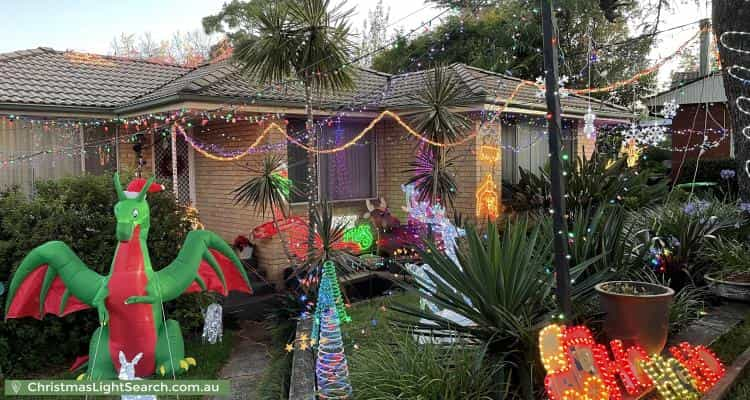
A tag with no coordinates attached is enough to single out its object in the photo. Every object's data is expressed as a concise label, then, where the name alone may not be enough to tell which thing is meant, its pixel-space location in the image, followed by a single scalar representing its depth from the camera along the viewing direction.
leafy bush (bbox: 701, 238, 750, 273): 6.45
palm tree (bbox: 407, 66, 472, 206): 8.42
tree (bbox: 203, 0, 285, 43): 26.54
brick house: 8.78
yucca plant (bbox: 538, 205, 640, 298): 5.30
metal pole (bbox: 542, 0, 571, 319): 3.72
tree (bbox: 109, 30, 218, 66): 32.78
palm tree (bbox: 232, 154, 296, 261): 7.26
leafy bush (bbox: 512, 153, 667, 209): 9.54
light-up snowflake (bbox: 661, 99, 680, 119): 12.88
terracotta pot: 4.09
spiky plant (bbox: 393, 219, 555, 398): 3.85
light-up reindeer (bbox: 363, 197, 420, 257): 9.67
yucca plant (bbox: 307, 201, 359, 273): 6.55
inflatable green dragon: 5.12
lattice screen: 10.55
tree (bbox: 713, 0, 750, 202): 7.08
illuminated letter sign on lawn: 3.40
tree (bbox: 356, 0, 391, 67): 25.92
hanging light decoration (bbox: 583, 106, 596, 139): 5.53
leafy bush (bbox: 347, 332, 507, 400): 3.40
